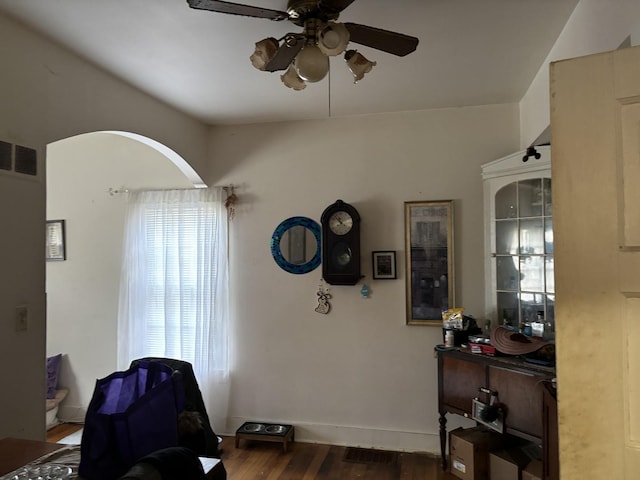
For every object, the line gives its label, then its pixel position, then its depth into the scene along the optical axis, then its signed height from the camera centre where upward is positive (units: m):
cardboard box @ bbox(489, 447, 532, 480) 2.28 -1.17
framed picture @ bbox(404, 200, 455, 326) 3.01 -0.09
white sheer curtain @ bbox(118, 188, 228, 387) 3.36 -0.24
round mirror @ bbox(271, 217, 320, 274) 3.26 +0.04
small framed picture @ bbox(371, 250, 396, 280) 3.10 -0.12
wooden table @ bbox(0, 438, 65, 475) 1.27 -0.63
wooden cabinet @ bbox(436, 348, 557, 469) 2.13 -0.76
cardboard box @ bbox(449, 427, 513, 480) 2.47 -1.17
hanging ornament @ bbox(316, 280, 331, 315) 3.23 -0.38
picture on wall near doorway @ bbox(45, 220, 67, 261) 3.69 +0.10
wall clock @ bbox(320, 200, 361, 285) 3.08 +0.04
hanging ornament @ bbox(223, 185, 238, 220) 3.40 +0.38
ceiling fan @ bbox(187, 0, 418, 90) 1.42 +0.78
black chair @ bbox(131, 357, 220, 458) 2.19 -0.84
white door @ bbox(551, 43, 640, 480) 1.06 -0.04
